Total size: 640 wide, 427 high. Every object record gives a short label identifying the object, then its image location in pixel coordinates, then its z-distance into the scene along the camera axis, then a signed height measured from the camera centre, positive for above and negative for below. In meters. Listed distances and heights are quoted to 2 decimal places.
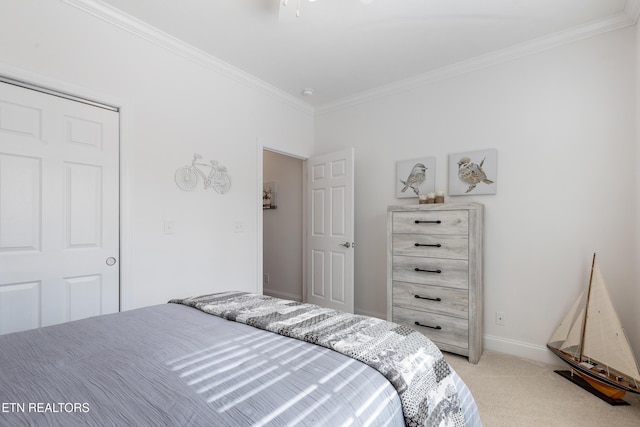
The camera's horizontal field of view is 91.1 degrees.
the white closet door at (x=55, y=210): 1.83 +0.02
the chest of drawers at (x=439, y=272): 2.56 -0.51
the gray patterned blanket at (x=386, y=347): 1.00 -0.49
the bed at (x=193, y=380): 0.74 -0.48
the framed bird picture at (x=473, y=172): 2.80 +0.38
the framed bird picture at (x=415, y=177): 3.14 +0.38
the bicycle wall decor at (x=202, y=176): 2.66 +0.33
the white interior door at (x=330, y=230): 3.48 -0.20
